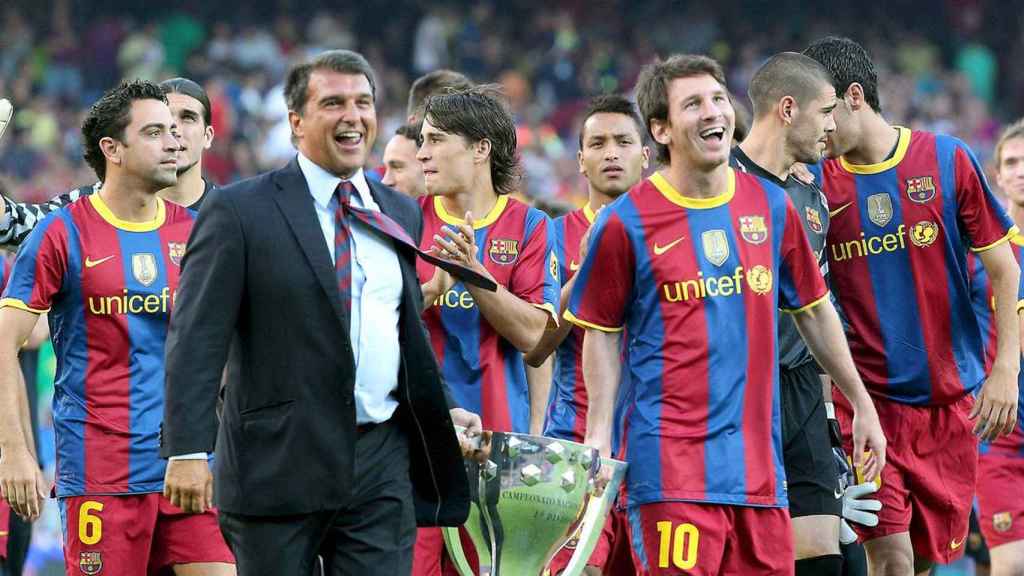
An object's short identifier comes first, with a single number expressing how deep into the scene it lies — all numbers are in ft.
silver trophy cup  36.24
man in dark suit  32.30
